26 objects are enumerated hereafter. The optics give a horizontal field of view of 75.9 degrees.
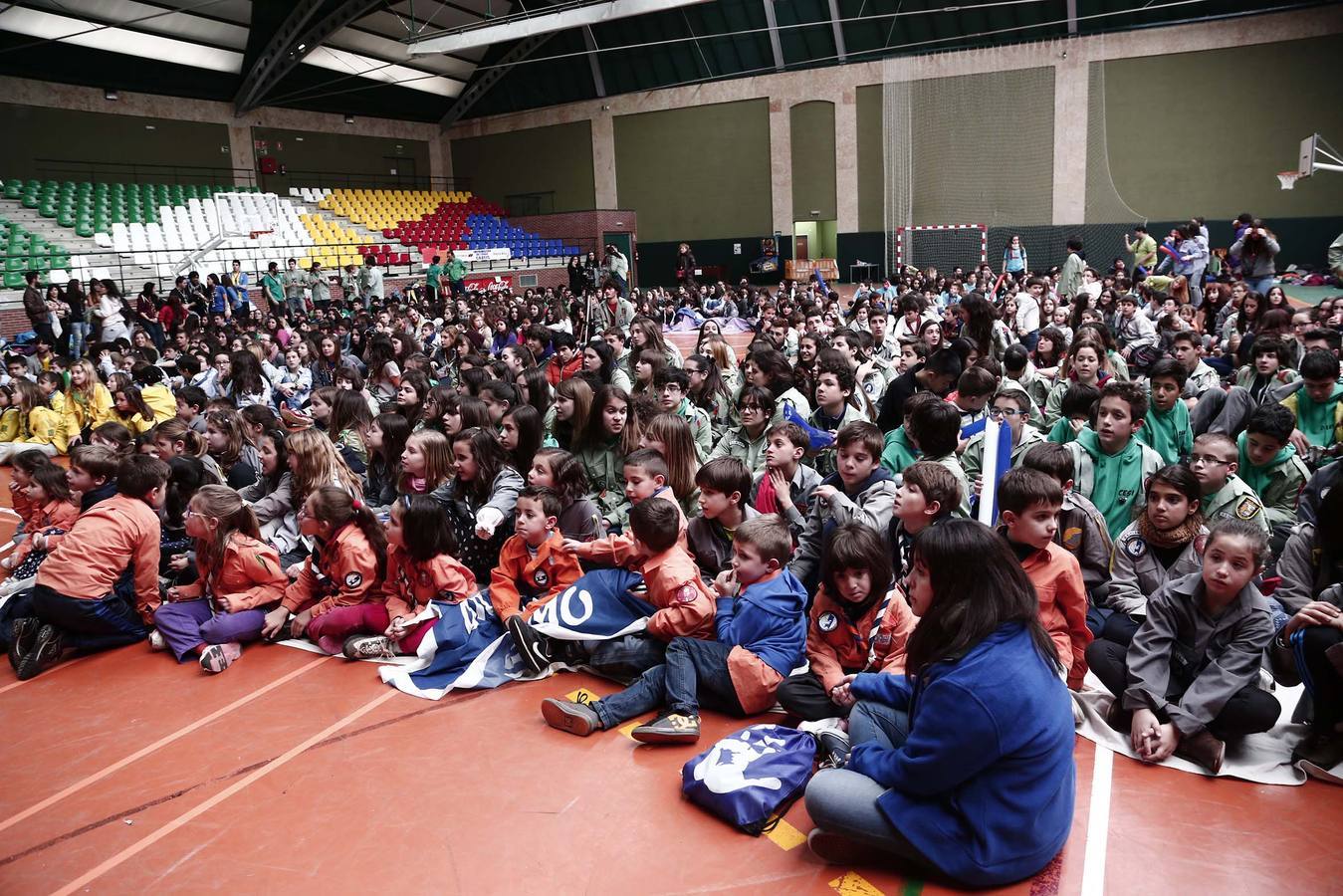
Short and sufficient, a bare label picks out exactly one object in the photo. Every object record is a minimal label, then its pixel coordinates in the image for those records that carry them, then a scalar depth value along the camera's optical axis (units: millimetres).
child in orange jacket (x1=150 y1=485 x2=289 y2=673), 4574
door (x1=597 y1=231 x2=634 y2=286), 26812
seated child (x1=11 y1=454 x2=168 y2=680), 4512
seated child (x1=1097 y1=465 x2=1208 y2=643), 3504
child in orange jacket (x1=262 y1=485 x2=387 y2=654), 4516
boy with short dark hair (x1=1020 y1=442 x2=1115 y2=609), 3801
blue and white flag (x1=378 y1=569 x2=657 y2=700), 3977
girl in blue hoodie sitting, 2211
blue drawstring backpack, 2922
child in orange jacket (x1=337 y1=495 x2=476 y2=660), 4289
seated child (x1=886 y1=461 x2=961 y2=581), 3531
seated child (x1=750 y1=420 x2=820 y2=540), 4484
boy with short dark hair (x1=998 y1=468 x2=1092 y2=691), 3291
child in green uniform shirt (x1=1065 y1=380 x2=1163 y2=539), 4328
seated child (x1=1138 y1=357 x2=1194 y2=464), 5035
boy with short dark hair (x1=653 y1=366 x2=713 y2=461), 5852
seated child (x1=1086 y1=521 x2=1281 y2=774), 3031
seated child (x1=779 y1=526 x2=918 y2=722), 3330
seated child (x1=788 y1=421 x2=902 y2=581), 3998
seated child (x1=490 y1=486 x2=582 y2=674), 4242
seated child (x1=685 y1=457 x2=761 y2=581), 4137
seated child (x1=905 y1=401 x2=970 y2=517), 4195
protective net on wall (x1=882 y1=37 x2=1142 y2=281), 21062
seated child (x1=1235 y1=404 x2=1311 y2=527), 4305
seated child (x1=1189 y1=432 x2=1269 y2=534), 3830
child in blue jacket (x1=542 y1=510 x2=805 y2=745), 3545
